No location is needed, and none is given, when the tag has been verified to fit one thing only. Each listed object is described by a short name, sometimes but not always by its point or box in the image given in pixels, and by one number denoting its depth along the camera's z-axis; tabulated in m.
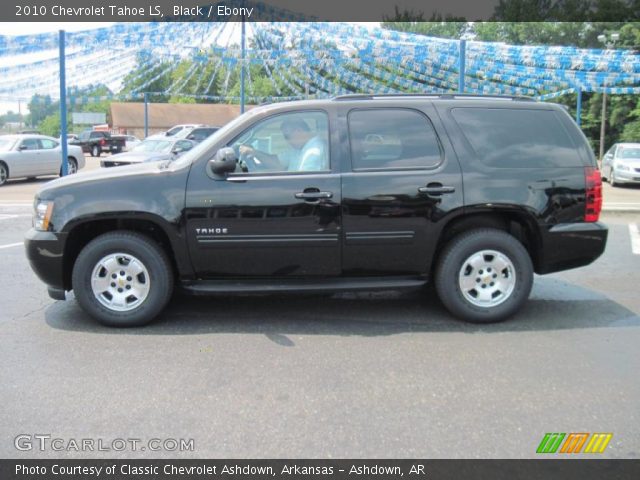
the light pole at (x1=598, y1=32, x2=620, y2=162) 34.78
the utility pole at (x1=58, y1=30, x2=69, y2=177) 15.33
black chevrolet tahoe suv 4.91
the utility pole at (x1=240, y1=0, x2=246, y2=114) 18.56
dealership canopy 15.88
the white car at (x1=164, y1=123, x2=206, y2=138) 20.70
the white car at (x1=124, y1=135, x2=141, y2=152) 43.76
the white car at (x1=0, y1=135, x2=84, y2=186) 18.09
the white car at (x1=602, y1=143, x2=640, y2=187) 18.22
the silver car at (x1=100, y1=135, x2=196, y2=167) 16.20
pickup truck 40.59
